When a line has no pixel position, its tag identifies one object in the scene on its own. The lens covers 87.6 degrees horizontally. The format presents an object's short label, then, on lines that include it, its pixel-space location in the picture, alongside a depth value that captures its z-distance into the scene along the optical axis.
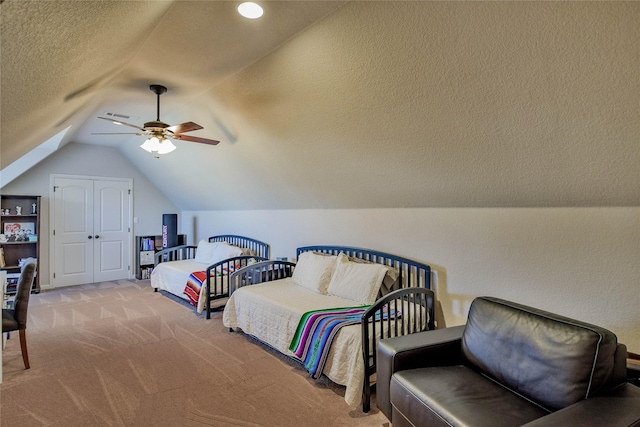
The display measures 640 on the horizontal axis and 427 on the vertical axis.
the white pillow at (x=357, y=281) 3.17
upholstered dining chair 2.82
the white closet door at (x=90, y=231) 5.85
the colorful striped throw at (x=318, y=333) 2.57
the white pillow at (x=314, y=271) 3.59
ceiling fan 3.13
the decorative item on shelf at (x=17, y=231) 5.29
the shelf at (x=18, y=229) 5.27
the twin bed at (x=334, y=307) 2.45
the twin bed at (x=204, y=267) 4.34
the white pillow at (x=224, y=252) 5.06
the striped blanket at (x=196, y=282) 4.34
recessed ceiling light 1.92
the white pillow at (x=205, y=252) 5.43
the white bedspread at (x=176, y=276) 4.72
